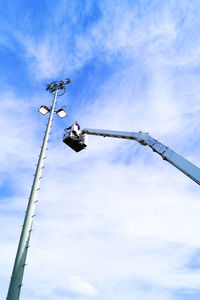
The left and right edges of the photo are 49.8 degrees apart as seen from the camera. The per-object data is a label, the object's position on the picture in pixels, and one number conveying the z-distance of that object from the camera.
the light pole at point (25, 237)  5.68
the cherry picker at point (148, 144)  9.92
